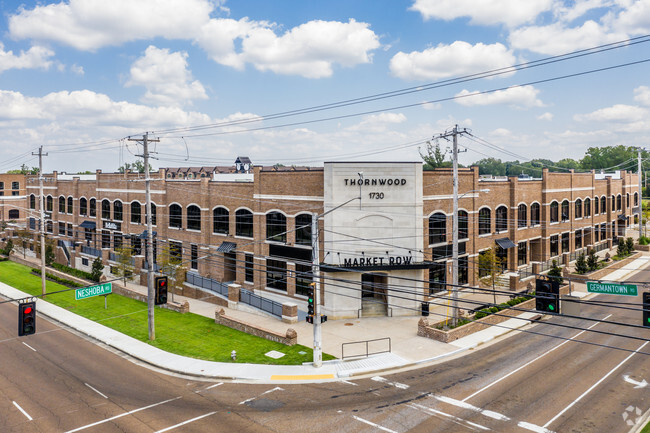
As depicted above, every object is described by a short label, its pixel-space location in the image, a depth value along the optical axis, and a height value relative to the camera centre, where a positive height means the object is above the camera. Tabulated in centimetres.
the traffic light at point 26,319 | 1927 -498
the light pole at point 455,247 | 2688 -307
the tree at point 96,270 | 4519 -684
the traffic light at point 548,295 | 1683 -374
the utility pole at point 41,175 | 3912 +240
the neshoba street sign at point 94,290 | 2466 -488
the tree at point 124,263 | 4119 -566
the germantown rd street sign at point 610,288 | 1766 -373
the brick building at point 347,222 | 3266 -221
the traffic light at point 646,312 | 1557 -415
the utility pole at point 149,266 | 2804 -410
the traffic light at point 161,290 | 2519 -499
